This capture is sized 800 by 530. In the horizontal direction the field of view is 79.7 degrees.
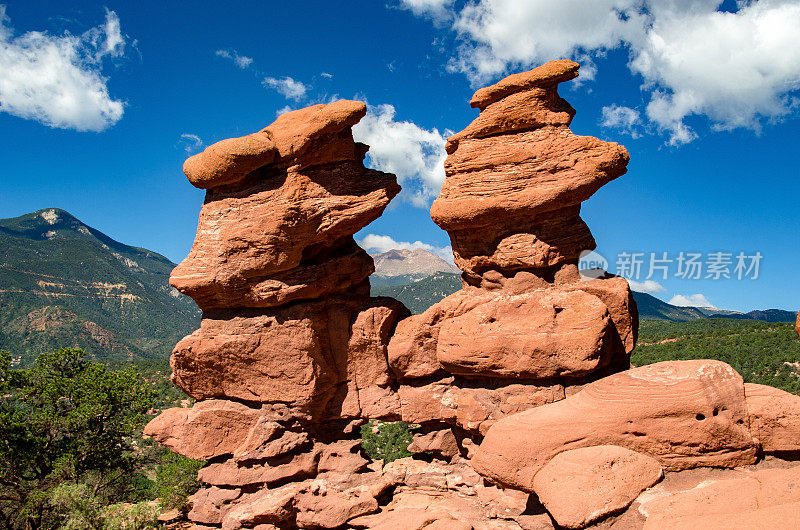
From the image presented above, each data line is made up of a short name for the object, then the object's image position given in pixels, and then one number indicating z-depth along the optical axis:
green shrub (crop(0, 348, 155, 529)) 19.02
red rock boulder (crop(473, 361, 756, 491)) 10.48
